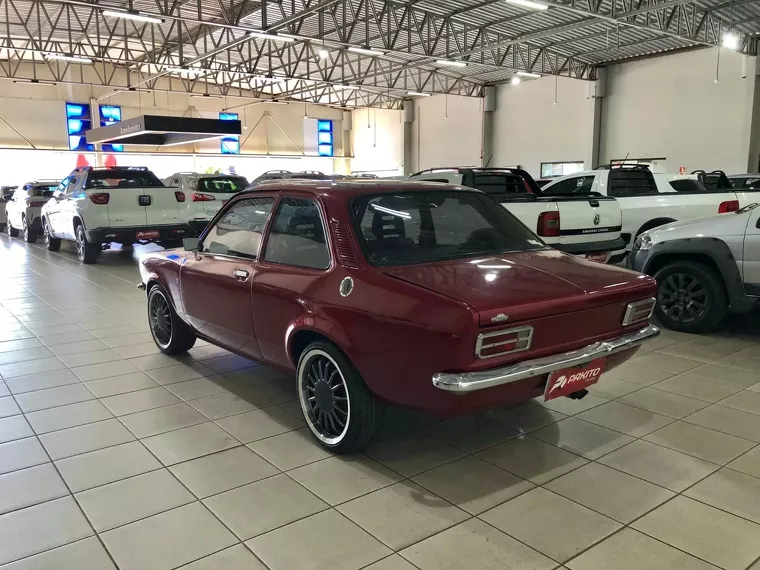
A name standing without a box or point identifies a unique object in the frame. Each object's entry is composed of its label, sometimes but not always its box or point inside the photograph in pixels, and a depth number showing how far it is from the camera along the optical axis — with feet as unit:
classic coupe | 9.68
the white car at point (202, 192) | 39.81
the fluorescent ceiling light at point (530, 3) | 40.71
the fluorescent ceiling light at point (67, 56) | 61.00
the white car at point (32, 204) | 52.54
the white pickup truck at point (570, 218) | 22.56
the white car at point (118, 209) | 36.63
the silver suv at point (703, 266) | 19.39
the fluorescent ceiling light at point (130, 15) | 43.75
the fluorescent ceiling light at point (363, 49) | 53.19
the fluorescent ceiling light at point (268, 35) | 49.54
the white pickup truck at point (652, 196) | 29.30
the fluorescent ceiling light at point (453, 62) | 58.12
